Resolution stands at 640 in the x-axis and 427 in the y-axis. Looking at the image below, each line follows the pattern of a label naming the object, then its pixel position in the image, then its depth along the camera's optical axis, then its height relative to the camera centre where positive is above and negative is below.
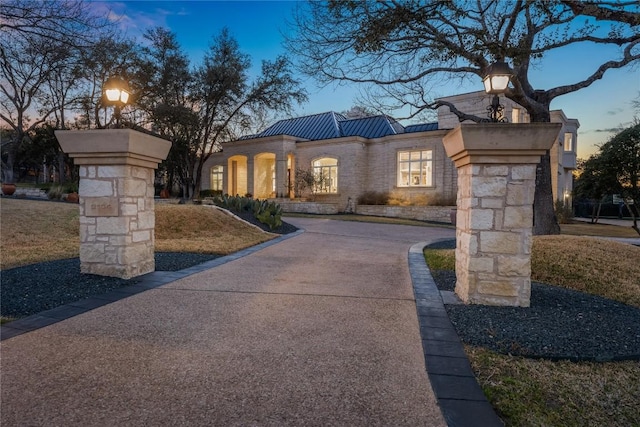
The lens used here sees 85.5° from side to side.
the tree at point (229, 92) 19.80 +6.22
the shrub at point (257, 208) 11.48 -0.40
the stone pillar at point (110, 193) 4.68 +0.03
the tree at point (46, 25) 6.43 +3.33
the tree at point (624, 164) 10.54 +1.13
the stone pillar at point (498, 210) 3.82 -0.12
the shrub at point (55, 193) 15.84 +0.08
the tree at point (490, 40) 6.70 +3.45
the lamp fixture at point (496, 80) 4.87 +1.70
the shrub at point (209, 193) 26.08 +0.28
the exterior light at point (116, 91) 5.31 +1.62
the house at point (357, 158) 20.20 +2.65
